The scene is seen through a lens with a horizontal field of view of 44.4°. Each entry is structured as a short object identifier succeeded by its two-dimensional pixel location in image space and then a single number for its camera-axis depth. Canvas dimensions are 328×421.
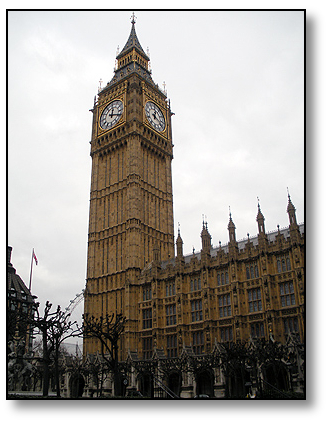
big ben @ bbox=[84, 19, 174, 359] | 63.41
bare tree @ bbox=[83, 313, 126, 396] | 28.23
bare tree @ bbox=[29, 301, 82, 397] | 28.93
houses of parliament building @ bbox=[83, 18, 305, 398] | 46.06
